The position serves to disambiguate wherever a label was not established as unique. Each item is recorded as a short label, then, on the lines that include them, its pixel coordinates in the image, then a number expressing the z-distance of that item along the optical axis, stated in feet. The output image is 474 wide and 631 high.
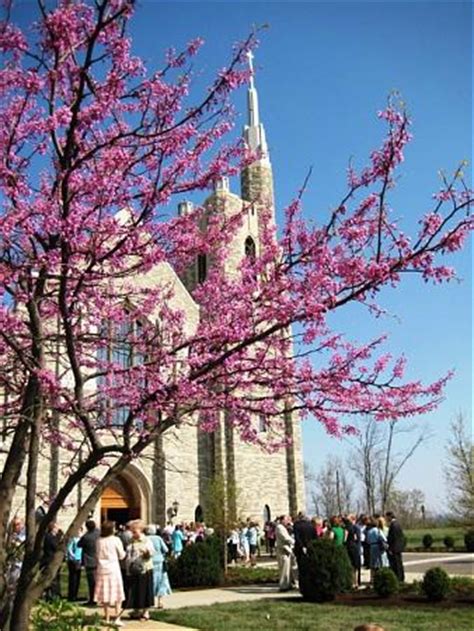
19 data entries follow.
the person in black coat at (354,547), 50.80
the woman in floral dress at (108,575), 33.06
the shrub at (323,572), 42.14
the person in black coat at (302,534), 45.39
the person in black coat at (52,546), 38.55
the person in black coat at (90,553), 42.88
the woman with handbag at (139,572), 36.32
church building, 97.55
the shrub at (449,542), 102.78
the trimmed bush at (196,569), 54.24
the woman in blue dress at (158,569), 39.66
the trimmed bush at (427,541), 103.86
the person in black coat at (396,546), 49.11
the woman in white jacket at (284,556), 48.04
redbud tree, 17.26
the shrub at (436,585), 40.04
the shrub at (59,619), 21.74
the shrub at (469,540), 93.66
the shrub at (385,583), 42.01
